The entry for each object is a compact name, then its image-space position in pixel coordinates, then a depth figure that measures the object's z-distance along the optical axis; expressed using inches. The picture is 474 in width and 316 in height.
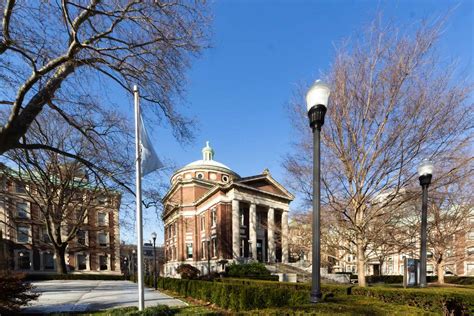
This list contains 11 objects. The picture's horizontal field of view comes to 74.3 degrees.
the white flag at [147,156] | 351.3
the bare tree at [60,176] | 496.7
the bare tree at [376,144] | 434.6
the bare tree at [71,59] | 329.1
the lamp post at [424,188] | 365.4
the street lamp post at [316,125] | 213.8
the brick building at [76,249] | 1694.1
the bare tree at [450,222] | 740.6
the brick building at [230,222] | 1568.7
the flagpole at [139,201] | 311.9
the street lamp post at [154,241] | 923.2
